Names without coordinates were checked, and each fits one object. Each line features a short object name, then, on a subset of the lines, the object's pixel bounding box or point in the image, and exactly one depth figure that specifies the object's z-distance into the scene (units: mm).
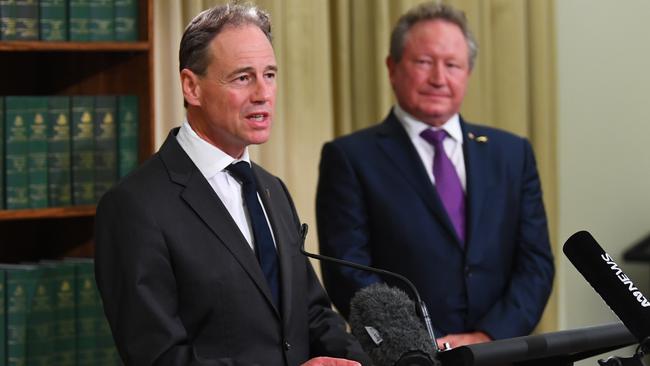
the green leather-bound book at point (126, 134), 5259
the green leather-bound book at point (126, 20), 5220
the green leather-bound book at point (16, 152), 5086
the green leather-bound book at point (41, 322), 5104
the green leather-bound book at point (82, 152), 5210
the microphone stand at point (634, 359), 2414
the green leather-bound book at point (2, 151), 5083
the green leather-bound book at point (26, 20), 5093
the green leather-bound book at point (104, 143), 5249
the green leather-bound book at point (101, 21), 5182
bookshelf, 5129
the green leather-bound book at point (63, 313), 5167
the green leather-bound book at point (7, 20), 5061
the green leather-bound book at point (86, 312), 5220
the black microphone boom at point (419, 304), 2818
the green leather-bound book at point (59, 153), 5182
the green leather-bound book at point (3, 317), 5044
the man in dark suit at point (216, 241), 3430
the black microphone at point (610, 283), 2442
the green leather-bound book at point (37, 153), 5132
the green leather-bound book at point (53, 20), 5121
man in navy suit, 5012
